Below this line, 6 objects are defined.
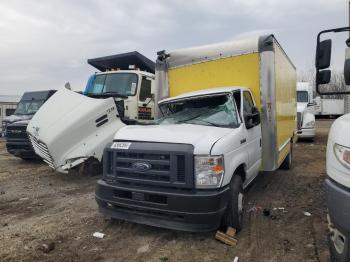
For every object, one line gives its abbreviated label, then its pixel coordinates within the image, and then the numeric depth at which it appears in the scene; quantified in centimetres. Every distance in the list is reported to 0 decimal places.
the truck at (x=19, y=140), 1098
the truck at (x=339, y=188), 272
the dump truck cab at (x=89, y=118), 740
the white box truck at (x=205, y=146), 421
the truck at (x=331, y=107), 3575
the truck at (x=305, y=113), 1405
